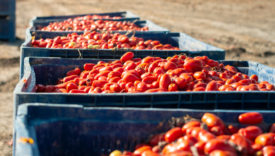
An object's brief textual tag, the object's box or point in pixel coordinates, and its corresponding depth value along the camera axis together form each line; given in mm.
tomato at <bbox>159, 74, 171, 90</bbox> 3129
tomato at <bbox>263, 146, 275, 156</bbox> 2076
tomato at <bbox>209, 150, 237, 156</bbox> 1930
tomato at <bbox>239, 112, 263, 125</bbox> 2445
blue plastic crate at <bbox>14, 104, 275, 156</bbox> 2357
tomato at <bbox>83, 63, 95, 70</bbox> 3917
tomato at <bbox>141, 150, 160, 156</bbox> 2090
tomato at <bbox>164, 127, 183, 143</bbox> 2258
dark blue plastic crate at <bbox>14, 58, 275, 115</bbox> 2730
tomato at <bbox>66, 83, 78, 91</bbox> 3454
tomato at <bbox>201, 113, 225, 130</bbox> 2307
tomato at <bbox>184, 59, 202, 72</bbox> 3510
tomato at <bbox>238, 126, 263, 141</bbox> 2314
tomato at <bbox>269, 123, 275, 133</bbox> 2428
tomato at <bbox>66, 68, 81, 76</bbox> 3896
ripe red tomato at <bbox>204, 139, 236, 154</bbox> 2000
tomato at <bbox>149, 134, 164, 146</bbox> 2309
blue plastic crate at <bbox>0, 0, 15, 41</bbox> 11453
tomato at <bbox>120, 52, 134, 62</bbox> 4067
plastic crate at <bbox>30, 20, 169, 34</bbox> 6788
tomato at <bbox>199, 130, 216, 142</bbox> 2119
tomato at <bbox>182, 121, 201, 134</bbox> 2299
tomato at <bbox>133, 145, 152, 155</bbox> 2204
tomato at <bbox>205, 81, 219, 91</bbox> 3102
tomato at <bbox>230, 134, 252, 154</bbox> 2066
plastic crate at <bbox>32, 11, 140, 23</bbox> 8294
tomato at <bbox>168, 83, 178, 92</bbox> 3080
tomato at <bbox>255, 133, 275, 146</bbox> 2213
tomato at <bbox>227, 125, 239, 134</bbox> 2402
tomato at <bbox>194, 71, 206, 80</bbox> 3359
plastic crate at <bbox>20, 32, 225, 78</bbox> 4371
